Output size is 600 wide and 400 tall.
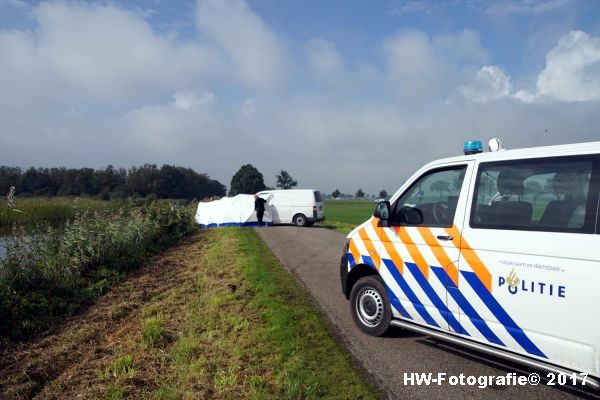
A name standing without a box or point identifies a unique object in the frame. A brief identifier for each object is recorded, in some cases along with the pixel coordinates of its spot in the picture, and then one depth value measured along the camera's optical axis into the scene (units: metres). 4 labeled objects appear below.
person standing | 23.16
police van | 3.10
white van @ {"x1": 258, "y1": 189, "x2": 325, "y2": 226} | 24.05
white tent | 23.11
